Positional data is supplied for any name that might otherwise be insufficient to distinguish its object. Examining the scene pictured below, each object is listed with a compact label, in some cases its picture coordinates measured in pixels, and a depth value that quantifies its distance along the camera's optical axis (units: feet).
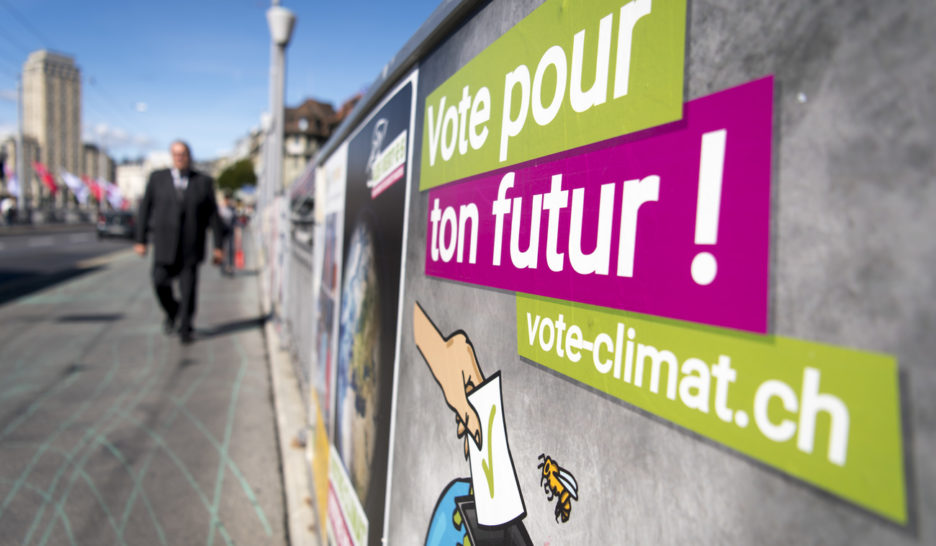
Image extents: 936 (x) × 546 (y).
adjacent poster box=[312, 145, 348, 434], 9.49
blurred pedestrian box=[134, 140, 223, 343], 22.13
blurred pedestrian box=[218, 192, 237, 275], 50.29
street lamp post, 32.09
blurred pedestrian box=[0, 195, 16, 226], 130.00
